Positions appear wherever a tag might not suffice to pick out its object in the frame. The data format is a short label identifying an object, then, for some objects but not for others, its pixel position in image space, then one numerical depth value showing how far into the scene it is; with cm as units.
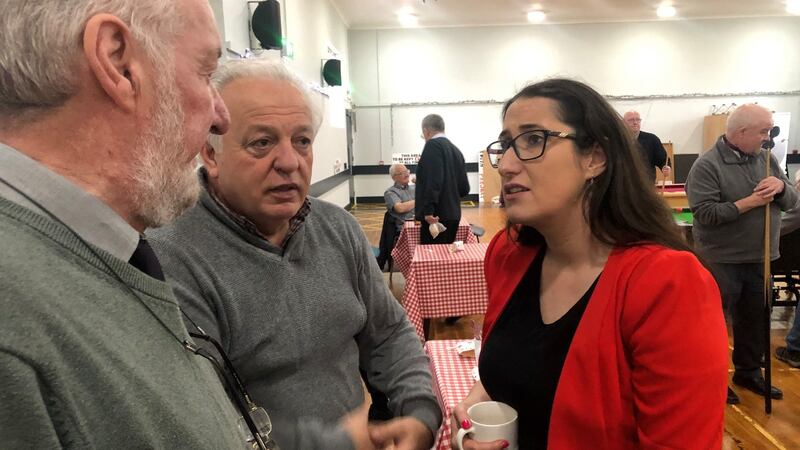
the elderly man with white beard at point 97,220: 42
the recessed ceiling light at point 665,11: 1018
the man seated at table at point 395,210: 551
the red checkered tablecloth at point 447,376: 169
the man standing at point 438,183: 488
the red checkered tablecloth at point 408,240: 509
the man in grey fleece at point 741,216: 311
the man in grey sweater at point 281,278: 105
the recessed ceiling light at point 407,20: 1044
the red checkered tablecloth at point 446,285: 370
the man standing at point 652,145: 557
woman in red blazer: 110
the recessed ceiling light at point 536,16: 1038
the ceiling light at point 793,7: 999
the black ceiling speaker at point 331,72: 771
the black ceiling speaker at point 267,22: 448
